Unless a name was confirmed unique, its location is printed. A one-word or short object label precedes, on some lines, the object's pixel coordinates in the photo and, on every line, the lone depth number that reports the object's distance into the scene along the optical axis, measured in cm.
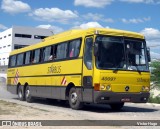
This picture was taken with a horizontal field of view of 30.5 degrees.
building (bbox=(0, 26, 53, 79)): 7981
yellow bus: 1172
